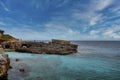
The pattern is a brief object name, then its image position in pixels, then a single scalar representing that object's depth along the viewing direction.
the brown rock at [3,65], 10.03
